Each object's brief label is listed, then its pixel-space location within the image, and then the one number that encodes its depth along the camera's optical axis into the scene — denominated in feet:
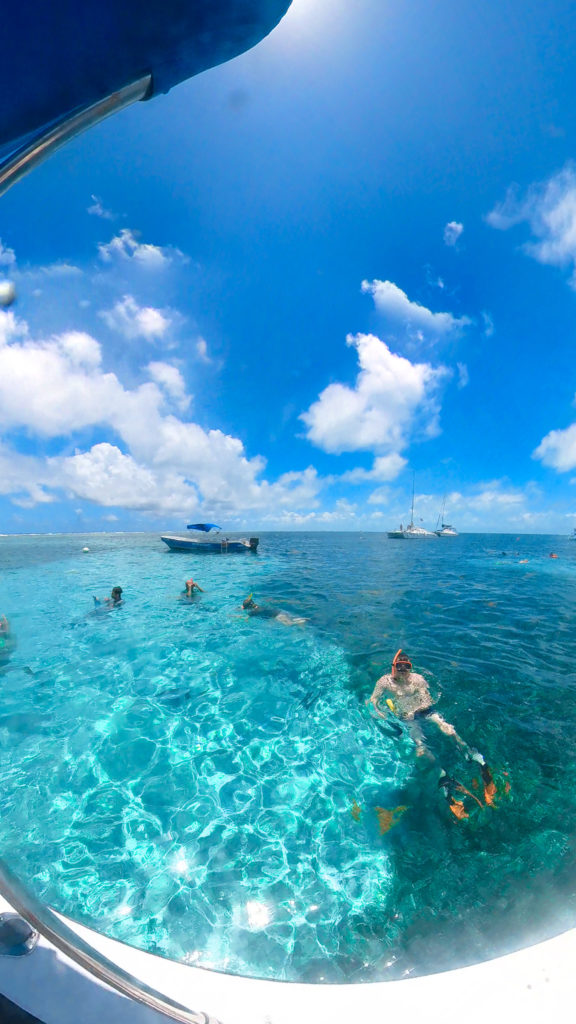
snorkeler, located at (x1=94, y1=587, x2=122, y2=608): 62.03
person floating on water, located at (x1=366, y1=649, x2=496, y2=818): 19.11
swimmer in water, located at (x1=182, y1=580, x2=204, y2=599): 69.36
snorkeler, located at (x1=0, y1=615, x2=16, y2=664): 41.66
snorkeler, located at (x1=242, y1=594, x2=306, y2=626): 52.36
